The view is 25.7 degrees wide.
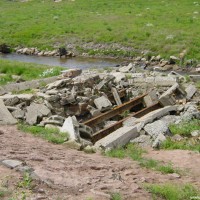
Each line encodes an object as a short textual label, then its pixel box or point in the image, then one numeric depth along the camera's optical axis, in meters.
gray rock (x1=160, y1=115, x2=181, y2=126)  16.93
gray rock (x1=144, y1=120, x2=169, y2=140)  15.17
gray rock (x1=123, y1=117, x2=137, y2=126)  16.68
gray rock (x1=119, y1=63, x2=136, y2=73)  25.91
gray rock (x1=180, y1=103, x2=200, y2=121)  17.12
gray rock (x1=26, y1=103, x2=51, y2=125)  15.25
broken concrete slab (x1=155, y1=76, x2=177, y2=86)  21.71
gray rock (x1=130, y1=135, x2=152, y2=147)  14.63
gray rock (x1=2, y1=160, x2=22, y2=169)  9.80
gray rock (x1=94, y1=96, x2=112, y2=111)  18.95
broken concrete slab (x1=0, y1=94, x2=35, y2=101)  16.64
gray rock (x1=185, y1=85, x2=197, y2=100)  20.69
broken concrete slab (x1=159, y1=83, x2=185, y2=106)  19.56
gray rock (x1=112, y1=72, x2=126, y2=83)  22.03
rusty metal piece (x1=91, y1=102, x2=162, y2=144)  15.46
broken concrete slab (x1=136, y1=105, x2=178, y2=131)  16.01
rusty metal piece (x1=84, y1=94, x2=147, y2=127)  17.25
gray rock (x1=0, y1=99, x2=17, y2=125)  14.74
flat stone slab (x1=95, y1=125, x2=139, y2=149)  13.83
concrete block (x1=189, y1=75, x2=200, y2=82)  24.38
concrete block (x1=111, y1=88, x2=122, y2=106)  20.28
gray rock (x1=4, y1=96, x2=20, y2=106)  16.39
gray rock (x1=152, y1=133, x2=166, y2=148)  14.26
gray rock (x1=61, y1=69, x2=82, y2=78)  22.66
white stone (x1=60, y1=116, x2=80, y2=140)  13.86
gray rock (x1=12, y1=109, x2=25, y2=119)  15.38
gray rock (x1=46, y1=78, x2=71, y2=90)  18.91
